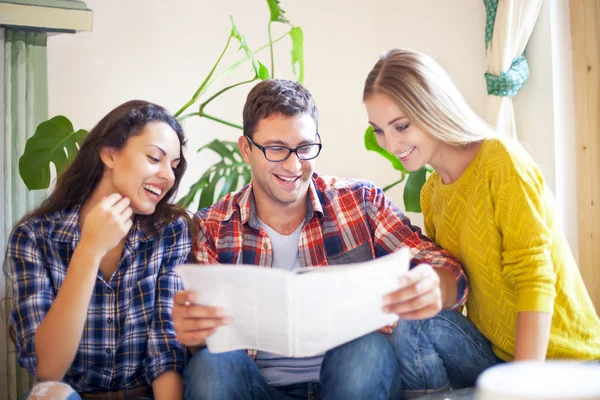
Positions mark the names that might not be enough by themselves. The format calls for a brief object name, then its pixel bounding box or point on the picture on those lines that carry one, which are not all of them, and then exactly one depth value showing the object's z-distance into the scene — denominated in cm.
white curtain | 228
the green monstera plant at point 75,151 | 189
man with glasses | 137
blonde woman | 131
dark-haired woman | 137
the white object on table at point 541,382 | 58
